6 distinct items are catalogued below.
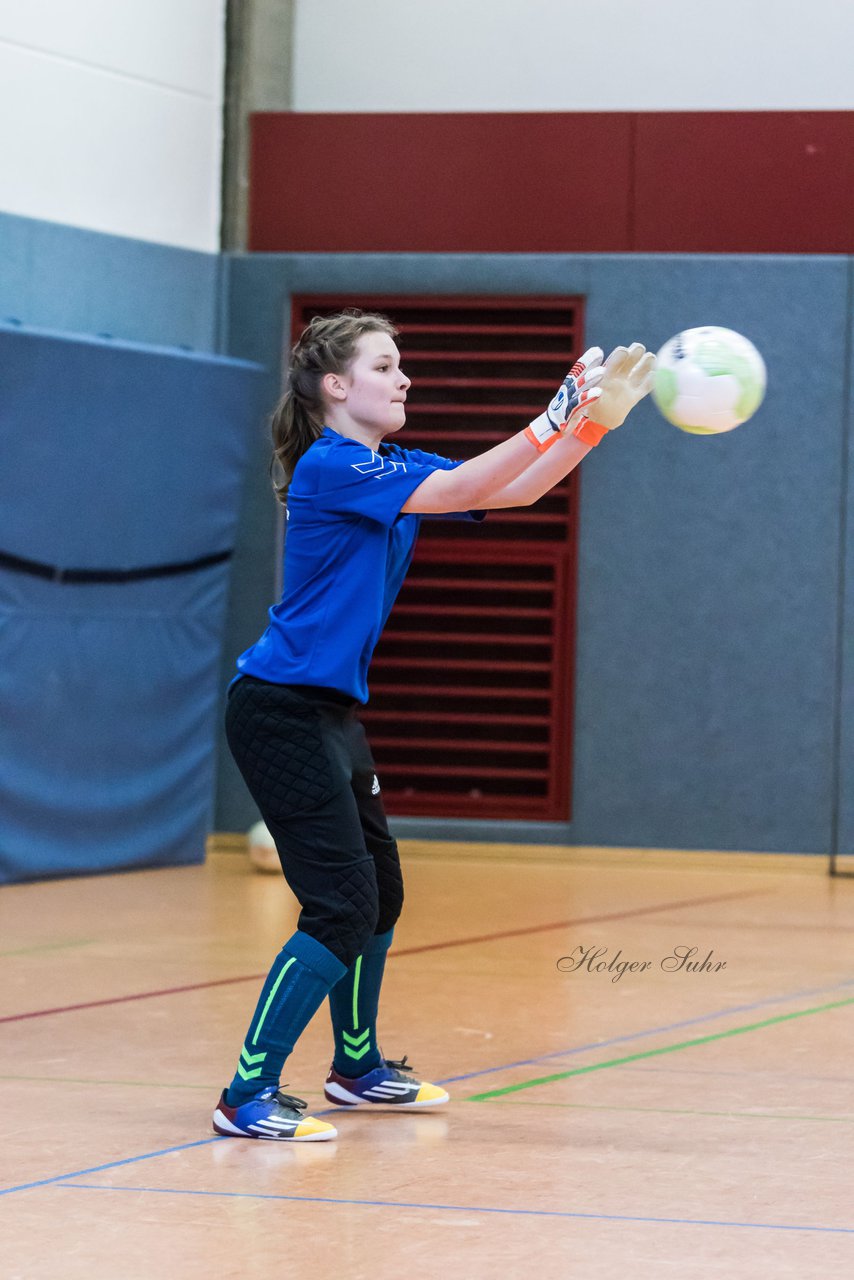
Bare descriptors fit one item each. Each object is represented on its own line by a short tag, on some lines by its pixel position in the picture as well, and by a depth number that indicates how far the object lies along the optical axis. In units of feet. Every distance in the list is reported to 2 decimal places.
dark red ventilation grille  67.36
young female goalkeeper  27.02
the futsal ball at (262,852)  61.16
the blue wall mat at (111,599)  55.93
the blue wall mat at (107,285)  59.06
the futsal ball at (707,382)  29.14
